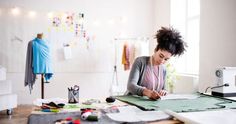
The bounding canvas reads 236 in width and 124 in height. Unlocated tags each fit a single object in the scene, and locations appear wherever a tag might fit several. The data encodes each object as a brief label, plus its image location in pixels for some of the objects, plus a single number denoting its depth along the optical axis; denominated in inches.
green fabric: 63.1
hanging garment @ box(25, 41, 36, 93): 152.6
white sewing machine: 89.9
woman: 87.0
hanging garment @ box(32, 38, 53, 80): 151.3
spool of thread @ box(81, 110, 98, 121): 52.2
